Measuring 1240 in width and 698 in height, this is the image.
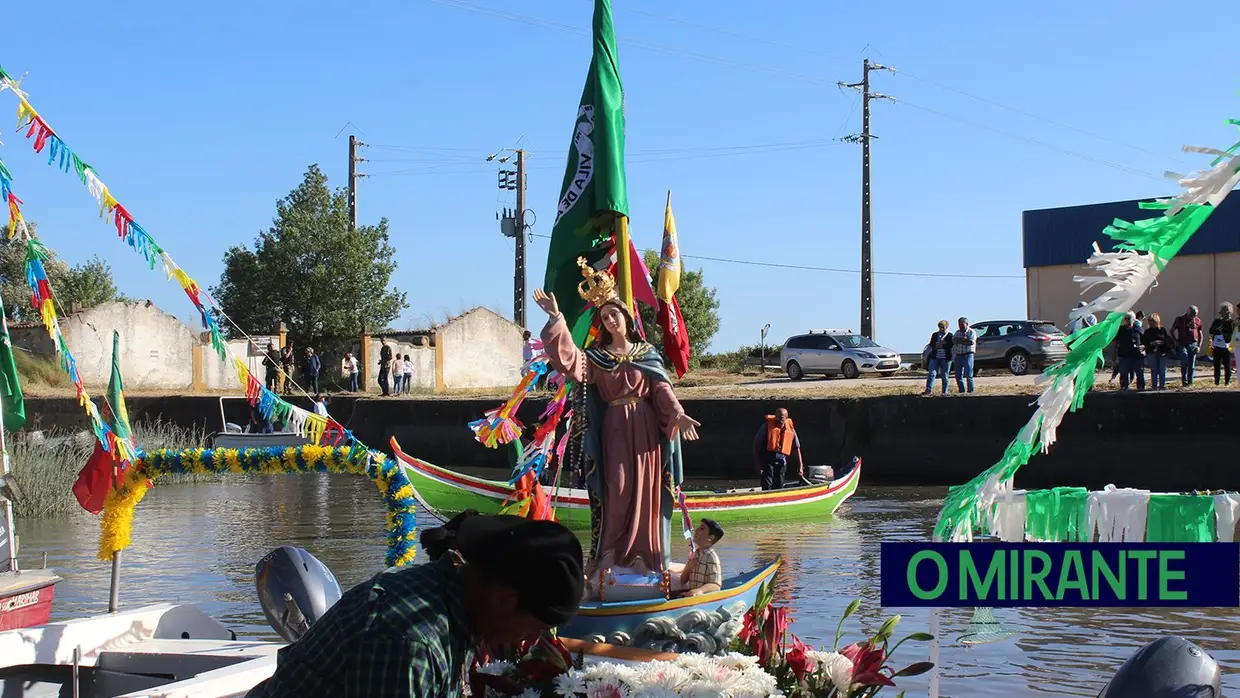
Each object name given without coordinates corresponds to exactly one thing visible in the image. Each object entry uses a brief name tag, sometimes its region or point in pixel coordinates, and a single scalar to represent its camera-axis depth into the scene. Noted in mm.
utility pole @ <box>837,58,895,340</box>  38438
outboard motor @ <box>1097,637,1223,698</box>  4781
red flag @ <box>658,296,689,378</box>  8188
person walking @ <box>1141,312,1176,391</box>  22938
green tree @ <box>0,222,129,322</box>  44188
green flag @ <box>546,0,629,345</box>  8000
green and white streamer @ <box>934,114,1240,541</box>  6062
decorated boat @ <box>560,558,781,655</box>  6504
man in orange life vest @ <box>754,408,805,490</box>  20625
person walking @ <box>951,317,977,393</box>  25484
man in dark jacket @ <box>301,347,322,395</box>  35656
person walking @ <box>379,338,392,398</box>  36188
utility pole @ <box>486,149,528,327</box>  41125
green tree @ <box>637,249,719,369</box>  50000
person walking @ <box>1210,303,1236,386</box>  22828
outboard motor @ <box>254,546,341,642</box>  6652
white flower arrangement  4469
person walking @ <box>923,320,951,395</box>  25875
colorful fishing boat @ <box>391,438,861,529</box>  18375
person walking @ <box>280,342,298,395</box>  34875
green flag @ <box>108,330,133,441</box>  8266
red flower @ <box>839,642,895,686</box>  4789
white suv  33906
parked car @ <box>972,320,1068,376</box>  30344
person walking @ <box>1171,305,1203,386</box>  23656
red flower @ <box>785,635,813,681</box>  4914
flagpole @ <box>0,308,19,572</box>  9648
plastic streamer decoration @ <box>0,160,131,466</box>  9445
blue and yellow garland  6930
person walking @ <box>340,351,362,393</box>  38753
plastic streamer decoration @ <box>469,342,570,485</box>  8133
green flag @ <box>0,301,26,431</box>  10070
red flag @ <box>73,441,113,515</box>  7855
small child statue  7309
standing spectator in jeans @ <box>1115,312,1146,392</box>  23016
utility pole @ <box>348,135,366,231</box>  45094
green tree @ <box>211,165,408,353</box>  44125
